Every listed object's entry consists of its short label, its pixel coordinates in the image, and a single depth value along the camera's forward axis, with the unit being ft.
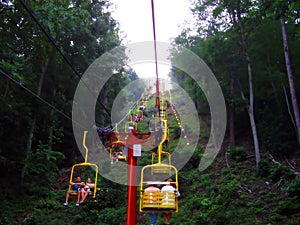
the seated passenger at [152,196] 19.03
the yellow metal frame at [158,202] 18.93
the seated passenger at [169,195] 18.96
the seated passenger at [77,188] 23.42
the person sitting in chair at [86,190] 22.85
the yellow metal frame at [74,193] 23.52
